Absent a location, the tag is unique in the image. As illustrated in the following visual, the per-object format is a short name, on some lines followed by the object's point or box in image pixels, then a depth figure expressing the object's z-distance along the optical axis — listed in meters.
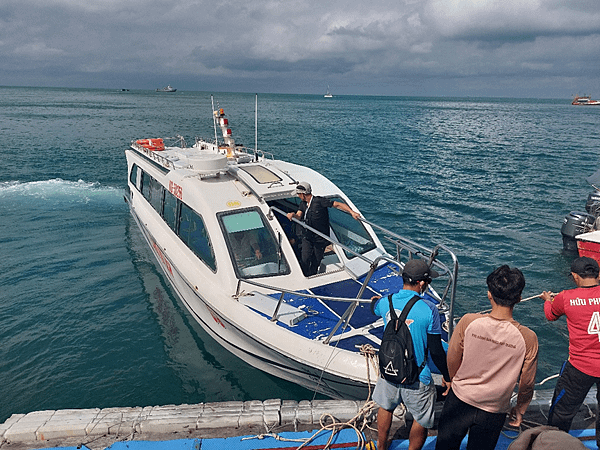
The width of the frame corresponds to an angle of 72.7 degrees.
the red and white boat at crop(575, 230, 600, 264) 11.89
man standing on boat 7.00
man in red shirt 3.54
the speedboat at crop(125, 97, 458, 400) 5.55
